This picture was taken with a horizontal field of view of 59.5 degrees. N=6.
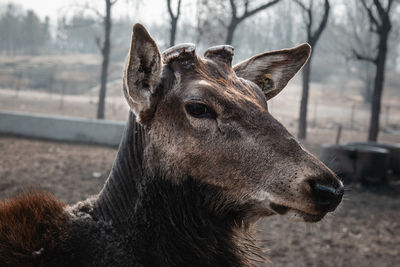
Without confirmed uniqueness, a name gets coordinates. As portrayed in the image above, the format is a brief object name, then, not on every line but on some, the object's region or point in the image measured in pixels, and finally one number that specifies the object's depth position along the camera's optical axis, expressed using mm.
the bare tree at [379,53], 13273
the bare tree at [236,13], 13477
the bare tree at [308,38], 14130
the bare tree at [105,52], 16234
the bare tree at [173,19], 12898
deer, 1821
